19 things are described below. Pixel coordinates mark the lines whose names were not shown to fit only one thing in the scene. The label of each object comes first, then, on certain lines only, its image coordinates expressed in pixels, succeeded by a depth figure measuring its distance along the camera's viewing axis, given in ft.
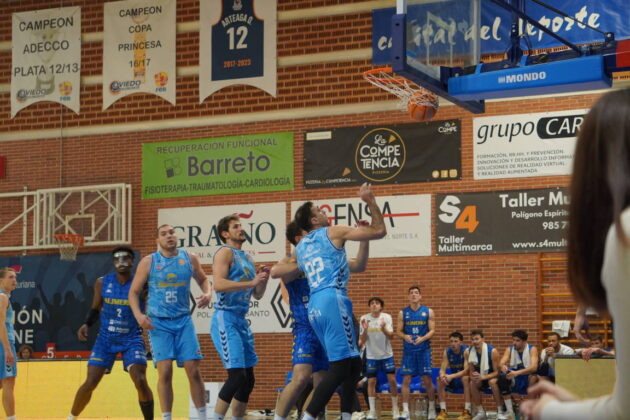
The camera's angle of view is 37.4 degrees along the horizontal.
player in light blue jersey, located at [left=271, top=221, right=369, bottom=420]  26.96
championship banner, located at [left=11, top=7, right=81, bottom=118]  65.46
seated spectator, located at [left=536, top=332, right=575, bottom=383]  48.64
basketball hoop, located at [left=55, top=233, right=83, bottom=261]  61.62
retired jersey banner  60.49
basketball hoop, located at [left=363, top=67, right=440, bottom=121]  40.06
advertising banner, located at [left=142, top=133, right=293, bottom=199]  59.67
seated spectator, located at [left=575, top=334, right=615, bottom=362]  34.71
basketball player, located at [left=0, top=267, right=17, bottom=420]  35.24
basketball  40.83
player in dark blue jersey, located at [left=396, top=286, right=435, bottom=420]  51.37
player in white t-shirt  51.90
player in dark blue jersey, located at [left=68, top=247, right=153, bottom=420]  34.22
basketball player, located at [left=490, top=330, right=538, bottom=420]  48.73
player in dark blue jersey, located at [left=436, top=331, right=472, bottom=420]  50.03
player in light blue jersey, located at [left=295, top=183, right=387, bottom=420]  25.59
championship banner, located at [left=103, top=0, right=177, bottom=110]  63.21
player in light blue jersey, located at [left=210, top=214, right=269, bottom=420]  30.17
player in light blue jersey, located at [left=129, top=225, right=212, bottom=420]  31.74
